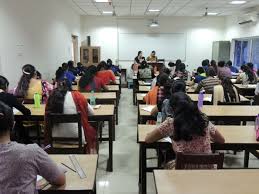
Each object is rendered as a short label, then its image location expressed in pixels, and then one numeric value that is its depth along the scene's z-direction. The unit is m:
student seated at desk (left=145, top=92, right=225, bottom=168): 2.03
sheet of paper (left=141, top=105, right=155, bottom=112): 3.64
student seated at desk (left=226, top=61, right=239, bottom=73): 9.39
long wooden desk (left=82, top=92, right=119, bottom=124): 4.48
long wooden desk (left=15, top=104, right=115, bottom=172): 3.34
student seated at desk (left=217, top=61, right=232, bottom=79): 7.65
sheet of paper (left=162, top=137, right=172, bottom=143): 2.49
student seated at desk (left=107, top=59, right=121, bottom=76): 8.59
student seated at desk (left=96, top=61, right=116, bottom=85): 6.45
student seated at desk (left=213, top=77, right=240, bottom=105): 4.32
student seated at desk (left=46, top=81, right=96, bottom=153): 2.89
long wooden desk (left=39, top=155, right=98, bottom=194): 1.62
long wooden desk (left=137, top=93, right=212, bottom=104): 4.48
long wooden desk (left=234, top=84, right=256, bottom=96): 6.28
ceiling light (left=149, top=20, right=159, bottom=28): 10.94
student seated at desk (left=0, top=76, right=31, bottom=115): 3.03
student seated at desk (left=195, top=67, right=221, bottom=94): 4.95
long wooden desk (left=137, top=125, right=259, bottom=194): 2.47
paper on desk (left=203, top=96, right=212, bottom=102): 4.48
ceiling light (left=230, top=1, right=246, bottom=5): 8.00
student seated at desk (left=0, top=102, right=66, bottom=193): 1.35
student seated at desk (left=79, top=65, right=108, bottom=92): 5.04
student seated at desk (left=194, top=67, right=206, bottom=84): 6.29
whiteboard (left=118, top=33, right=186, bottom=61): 11.62
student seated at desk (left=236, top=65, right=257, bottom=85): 6.69
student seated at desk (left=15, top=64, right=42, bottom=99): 4.04
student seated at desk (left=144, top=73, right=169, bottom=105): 3.69
